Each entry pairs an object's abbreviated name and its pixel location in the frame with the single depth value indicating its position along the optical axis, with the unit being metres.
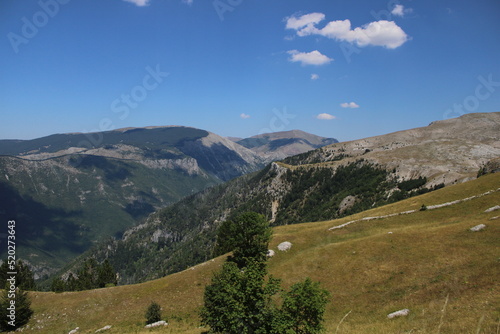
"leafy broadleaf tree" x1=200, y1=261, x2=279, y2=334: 24.00
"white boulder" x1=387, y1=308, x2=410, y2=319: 29.77
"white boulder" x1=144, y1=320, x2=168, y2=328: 44.78
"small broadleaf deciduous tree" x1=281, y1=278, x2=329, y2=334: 23.70
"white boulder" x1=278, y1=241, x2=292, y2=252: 65.61
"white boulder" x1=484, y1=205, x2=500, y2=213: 56.41
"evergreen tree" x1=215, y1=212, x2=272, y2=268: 60.06
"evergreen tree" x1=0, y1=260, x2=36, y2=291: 88.36
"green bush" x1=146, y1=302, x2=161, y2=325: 46.38
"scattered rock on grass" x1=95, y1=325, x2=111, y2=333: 46.47
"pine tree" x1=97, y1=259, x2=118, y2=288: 99.88
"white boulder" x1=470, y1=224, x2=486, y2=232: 46.75
